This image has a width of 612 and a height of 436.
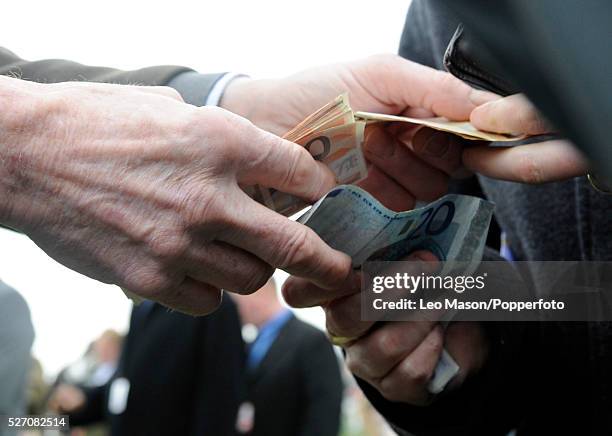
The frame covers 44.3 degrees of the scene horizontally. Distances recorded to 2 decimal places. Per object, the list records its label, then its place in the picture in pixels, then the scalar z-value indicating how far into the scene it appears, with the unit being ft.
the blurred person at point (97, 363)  10.21
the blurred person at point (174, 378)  8.85
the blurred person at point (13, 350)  5.12
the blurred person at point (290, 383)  10.59
